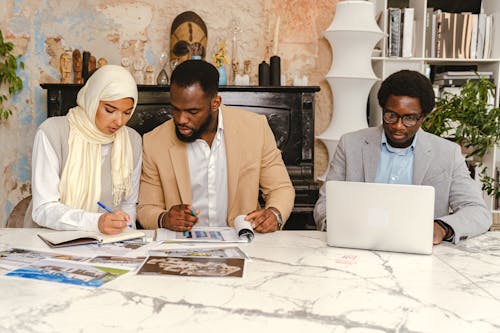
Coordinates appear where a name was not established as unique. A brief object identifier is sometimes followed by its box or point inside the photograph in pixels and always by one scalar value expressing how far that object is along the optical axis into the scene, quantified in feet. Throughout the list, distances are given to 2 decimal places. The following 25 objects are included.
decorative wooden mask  12.48
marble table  3.90
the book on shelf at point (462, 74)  13.20
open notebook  6.05
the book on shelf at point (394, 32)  12.96
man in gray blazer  7.54
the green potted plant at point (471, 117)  11.25
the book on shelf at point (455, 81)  13.23
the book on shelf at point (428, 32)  13.12
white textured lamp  11.97
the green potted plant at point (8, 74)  12.41
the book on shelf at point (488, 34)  13.10
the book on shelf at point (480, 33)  13.07
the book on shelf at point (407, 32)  12.94
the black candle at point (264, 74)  12.33
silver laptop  5.66
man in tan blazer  7.89
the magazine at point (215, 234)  6.44
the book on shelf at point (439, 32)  13.07
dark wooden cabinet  11.62
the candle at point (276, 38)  12.60
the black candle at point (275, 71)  12.30
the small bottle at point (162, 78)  12.03
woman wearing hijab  7.39
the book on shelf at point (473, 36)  13.06
